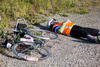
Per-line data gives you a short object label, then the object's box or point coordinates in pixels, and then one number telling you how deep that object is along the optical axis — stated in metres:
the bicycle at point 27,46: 3.57
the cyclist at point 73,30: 4.62
